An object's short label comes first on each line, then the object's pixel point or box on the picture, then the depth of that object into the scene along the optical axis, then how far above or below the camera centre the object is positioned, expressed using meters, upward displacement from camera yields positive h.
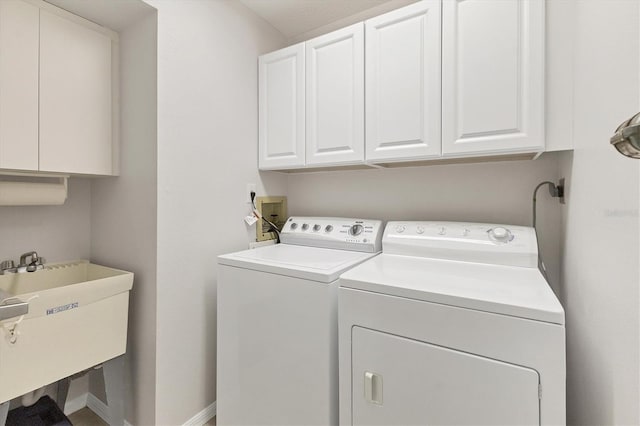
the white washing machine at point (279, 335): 1.21 -0.57
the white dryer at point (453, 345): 0.85 -0.44
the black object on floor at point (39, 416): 1.31 -0.96
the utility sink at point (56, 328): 1.08 -0.50
